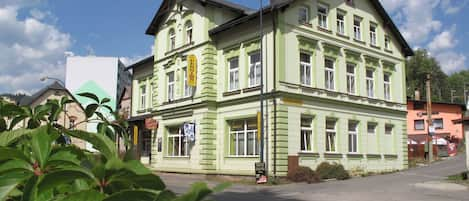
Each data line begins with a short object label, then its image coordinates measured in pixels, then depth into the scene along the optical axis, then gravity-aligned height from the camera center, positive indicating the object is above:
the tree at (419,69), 84.00 +13.61
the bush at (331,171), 24.09 -1.26
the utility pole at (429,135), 37.76 +0.86
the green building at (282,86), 24.38 +3.33
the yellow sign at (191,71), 27.91 +4.29
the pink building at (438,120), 55.66 +3.02
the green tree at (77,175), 0.91 -0.06
